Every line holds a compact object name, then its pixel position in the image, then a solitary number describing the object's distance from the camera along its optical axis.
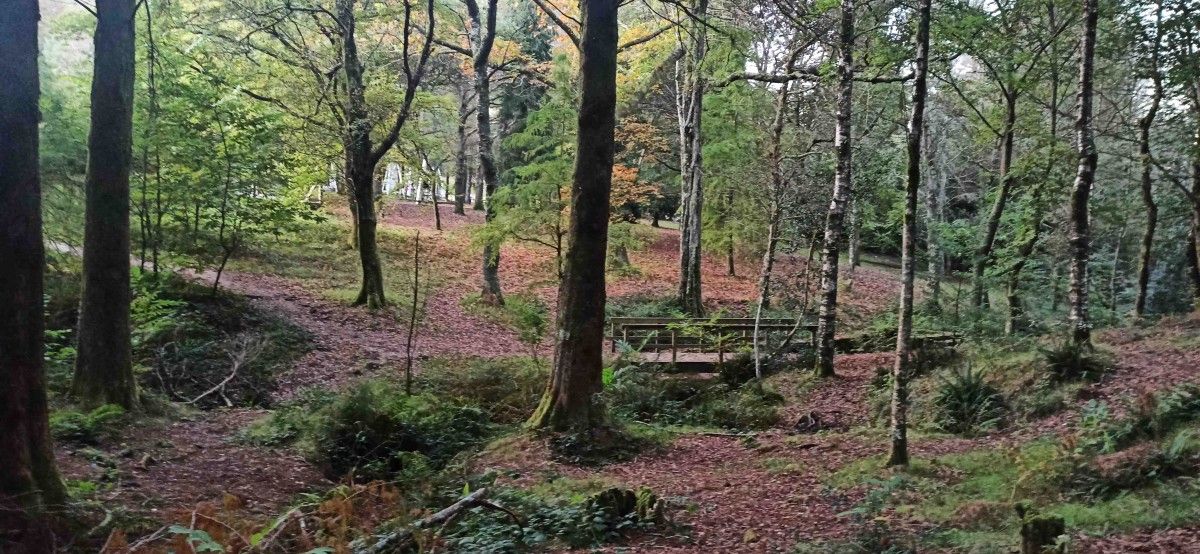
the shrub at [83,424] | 7.69
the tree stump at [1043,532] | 4.68
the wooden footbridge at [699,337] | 15.25
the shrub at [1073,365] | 10.72
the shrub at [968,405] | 10.57
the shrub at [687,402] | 12.23
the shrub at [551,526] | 6.12
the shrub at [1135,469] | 6.57
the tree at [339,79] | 16.98
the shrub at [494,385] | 11.64
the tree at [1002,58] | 14.60
